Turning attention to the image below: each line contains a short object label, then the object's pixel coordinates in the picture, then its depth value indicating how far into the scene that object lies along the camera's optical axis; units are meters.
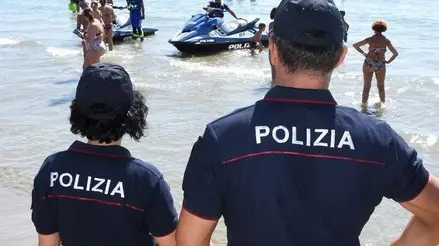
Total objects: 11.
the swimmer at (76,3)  20.78
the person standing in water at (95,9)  13.17
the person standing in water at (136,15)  15.80
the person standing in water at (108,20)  14.10
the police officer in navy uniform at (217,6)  14.96
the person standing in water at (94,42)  10.34
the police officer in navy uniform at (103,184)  2.25
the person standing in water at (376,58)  9.37
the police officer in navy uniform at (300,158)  1.79
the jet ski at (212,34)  14.38
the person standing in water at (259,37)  14.13
